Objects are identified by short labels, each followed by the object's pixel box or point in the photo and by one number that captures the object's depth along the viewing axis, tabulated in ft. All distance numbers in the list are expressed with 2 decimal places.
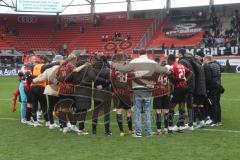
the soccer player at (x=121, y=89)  34.17
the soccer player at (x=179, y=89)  35.40
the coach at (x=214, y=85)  40.04
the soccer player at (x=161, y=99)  34.83
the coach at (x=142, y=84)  33.06
